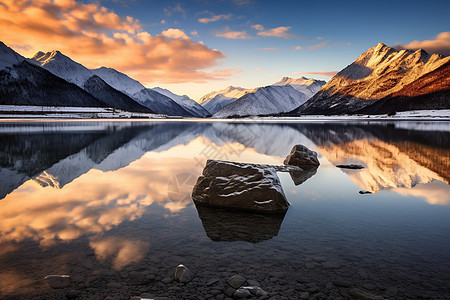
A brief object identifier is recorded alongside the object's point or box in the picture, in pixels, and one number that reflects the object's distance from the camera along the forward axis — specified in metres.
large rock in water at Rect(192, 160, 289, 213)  11.70
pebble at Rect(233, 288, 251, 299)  5.87
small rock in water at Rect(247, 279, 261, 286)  6.29
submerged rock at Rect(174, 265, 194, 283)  6.43
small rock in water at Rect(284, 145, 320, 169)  22.11
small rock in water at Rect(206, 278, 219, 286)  6.33
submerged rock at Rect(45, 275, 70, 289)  6.17
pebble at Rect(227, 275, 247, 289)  6.22
